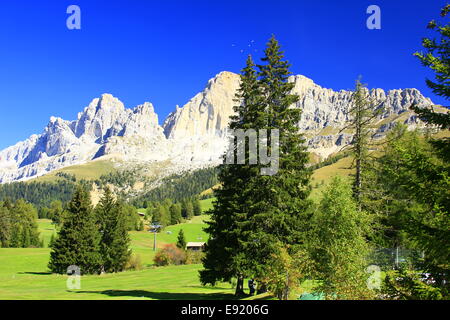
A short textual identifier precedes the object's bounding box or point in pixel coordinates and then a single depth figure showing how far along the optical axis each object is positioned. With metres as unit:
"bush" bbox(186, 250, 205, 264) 90.14
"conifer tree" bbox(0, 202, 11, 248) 111.12
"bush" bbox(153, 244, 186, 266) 85.00
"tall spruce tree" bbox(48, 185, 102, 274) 64.81
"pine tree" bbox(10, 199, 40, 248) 112.06
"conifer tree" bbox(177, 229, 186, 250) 99.25
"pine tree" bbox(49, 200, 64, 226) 156.62
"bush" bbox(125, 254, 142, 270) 77.31
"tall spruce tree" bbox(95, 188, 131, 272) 71.25
